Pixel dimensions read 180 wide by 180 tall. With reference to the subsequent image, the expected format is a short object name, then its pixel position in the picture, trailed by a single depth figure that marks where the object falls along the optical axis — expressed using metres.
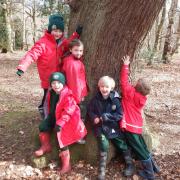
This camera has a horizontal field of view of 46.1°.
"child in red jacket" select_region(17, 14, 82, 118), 3.11
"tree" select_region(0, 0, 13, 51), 14.03
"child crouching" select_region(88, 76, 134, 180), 3.05
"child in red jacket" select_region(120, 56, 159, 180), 3.11
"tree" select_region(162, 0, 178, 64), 11.38
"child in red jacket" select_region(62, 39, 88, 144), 3.07
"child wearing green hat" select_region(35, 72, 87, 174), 2.97
